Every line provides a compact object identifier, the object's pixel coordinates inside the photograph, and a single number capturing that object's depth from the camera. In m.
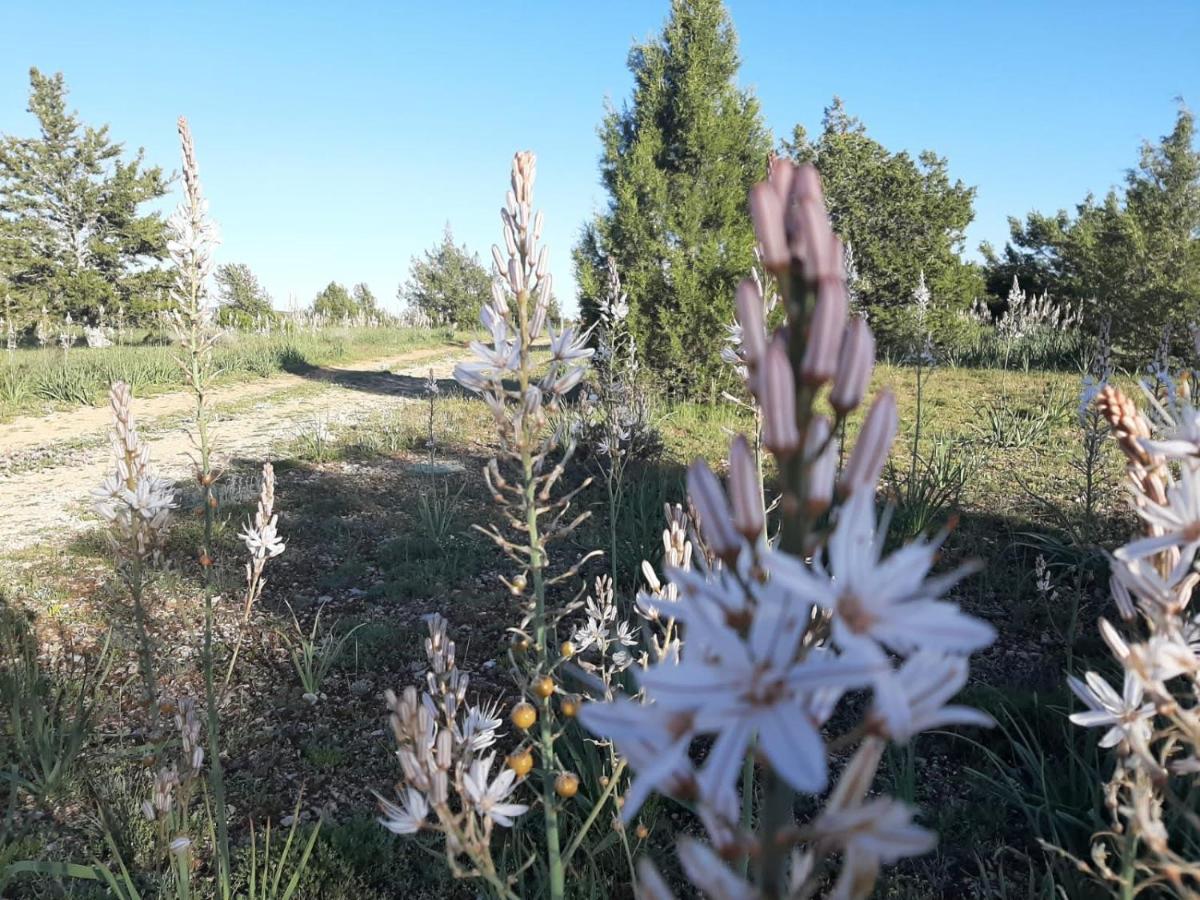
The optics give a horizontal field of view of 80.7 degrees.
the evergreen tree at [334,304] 48.97
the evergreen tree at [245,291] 42.41
